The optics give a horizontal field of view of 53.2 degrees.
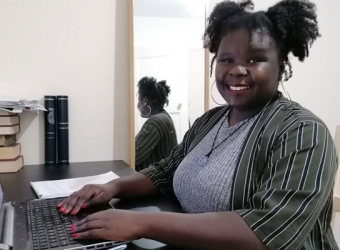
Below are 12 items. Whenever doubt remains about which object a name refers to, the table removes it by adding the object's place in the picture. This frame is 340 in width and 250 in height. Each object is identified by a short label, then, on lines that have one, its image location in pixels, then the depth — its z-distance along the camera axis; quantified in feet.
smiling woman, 2.42
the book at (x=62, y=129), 5.47
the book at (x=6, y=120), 4.89
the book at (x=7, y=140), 4.92
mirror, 5.95
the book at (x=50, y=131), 5.45
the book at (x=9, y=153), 4.90
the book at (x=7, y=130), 4.88
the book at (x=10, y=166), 4.90
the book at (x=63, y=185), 3.83
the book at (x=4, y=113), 4.88
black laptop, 2.46
